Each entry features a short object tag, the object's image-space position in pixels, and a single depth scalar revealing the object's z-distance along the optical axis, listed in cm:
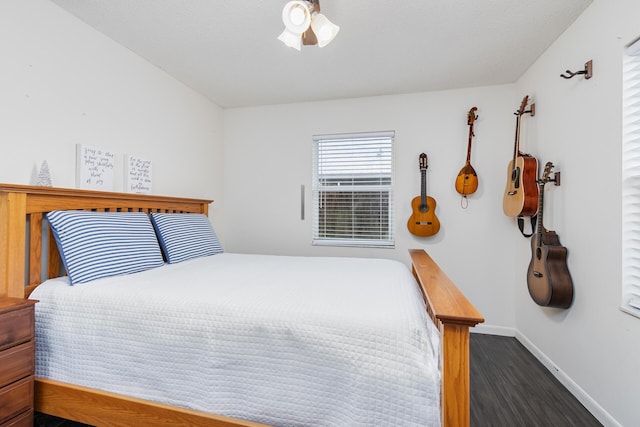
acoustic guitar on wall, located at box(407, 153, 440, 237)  282
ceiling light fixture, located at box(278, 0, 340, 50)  128
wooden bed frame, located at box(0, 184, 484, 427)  94
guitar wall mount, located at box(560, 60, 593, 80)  169
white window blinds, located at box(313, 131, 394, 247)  308
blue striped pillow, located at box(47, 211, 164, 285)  150
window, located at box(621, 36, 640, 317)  142
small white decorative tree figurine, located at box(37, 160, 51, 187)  158
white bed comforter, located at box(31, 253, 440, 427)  100
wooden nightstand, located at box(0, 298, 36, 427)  115
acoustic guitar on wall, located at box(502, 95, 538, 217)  220
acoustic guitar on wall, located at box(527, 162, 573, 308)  188
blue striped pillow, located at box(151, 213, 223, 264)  210
